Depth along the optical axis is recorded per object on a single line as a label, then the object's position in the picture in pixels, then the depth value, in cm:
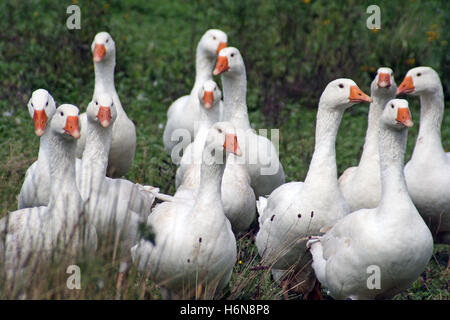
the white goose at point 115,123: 1446
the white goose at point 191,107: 1630
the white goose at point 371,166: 1262
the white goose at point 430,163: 1279
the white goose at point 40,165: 1164
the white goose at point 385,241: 976
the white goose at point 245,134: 1392
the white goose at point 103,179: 1100
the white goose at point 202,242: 954
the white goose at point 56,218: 892
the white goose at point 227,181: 1241
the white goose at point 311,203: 1109
